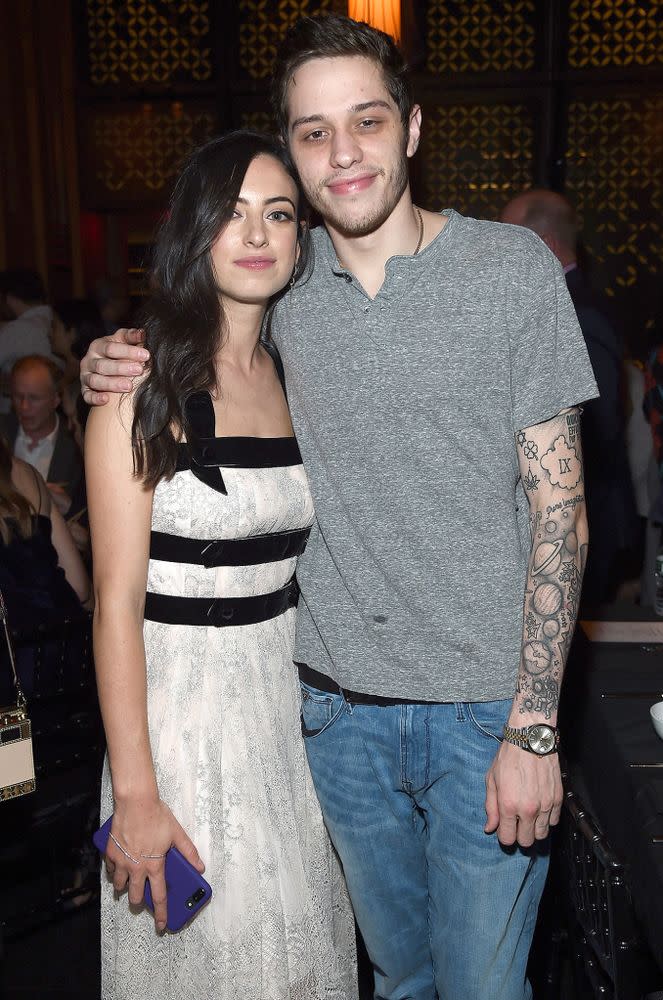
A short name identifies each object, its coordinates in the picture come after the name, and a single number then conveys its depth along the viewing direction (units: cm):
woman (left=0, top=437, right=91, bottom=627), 272
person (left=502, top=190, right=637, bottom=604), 367
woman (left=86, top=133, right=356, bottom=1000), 162
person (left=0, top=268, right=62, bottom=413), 496
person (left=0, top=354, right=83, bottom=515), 397
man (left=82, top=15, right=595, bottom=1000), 157
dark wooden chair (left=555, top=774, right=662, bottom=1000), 145
